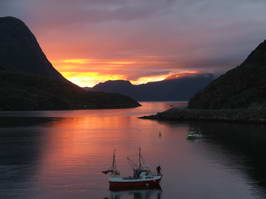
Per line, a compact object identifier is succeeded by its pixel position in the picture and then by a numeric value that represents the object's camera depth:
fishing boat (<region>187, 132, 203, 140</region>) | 120.52
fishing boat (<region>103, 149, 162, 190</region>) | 53.91
